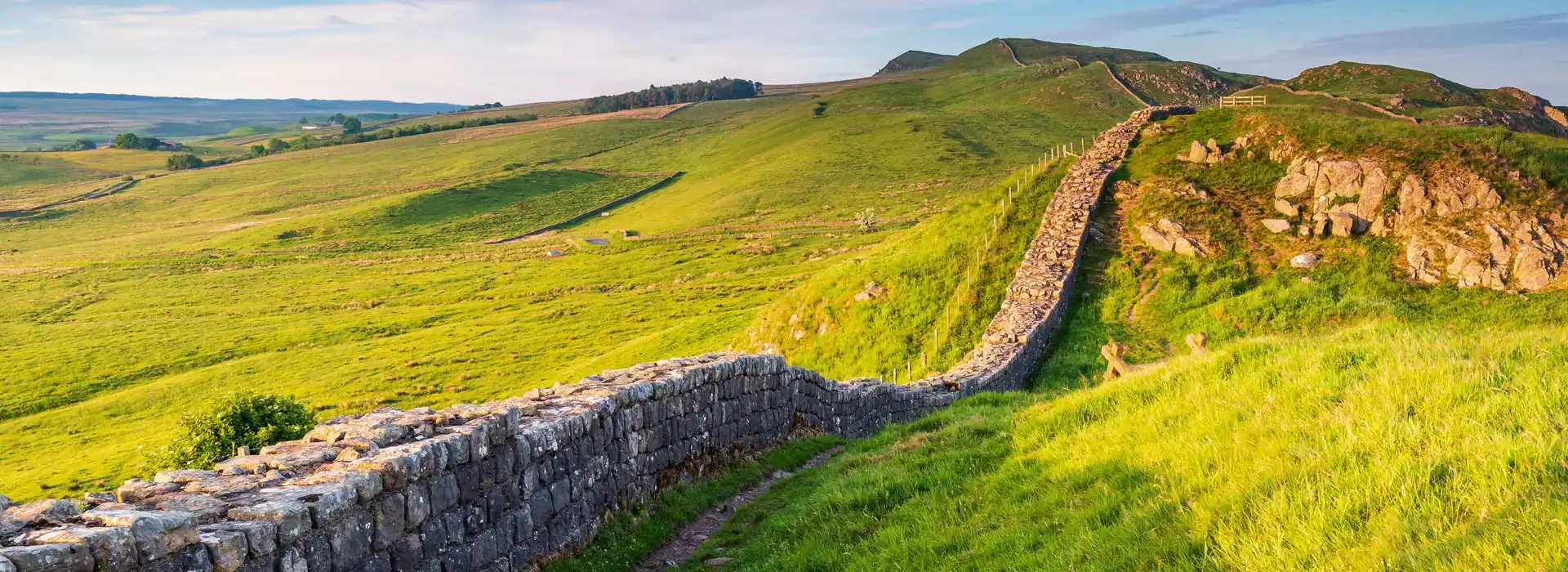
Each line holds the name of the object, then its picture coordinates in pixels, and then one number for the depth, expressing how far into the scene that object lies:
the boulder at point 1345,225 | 31.16
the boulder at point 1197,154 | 38.66
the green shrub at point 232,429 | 23.73
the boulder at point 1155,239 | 33.46
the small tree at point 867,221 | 103.56
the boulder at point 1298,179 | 33.97
